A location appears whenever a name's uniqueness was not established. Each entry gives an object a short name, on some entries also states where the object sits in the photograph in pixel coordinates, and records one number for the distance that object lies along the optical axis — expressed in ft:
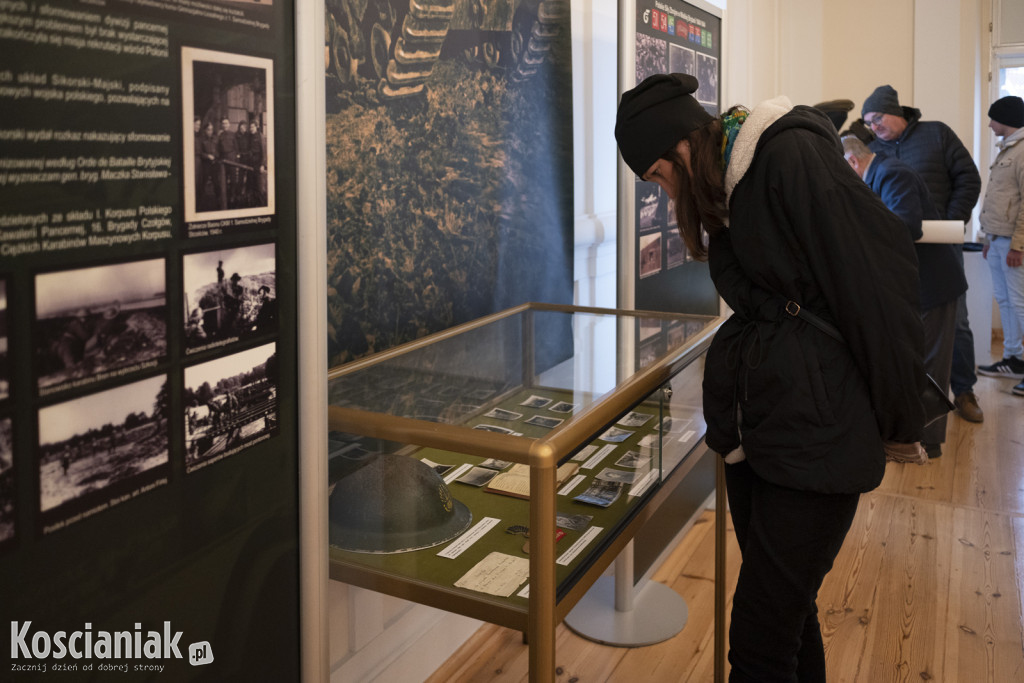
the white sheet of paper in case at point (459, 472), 5.40
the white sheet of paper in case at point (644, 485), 6.79
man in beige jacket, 19.36
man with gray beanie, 17.30
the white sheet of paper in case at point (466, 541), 5.65
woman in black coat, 5.68
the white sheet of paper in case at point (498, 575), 5.42
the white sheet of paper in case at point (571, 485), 5.54
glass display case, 5.19
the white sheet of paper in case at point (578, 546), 5.71
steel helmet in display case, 5.49
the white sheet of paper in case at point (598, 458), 5.86
